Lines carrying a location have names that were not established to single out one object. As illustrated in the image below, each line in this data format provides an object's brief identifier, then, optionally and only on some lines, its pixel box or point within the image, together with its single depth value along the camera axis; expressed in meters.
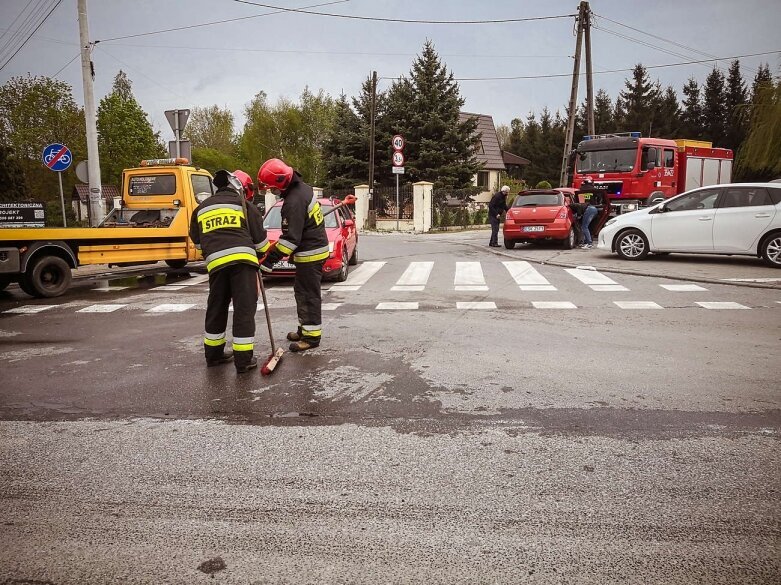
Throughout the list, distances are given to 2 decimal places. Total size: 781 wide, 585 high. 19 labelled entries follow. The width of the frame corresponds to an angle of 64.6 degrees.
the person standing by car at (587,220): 17.31
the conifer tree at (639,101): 58.41
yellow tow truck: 9.56
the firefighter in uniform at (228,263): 5.52
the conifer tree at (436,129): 31.72
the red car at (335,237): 11.07
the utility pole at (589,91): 25.69
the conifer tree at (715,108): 57.22
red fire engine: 19.66
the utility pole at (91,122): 14.88
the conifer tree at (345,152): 33.41
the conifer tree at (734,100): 54.68
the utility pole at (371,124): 30.47
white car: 12.05
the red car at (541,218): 16.25
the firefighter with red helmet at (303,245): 6.14
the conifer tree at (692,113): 57.96
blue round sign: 14.28
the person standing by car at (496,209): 18.39
